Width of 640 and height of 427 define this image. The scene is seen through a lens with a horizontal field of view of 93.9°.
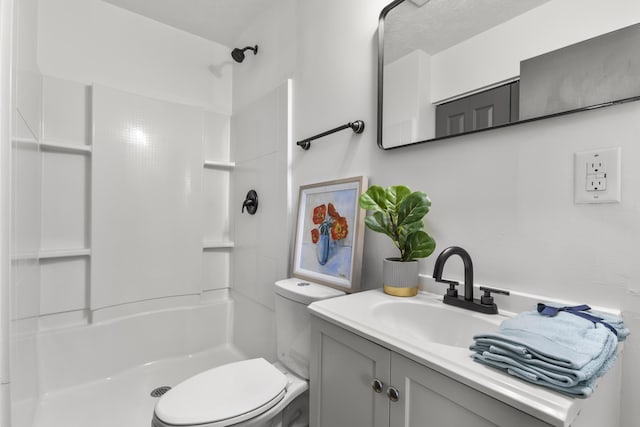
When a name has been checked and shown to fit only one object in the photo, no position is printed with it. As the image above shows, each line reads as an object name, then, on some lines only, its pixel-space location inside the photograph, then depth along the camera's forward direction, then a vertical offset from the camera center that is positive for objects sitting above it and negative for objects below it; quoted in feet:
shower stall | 5.49 -0.15
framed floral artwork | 4.13 -0.34
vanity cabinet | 1.79 -1.32
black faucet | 2.78 -0.67
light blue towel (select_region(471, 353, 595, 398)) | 1.51 -0.90
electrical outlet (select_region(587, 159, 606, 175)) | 2.34 +0.40
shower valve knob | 6.56 +0.18
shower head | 6.63 +3.56
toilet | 3.22 -2.18
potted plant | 3.28 -0.19
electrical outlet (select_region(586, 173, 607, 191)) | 2.32 +0.27
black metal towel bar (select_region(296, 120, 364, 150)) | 4.29 +1.23
